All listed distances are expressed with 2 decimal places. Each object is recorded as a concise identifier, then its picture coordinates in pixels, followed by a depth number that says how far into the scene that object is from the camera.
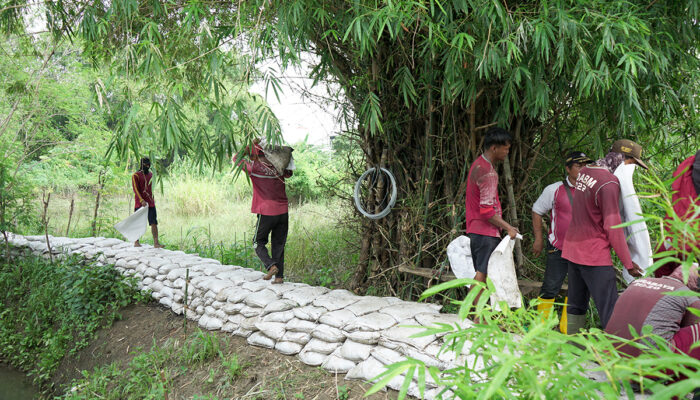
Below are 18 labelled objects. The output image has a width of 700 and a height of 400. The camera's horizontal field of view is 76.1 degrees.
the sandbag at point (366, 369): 2.88
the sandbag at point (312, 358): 3.19
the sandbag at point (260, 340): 3.55
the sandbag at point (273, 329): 3.54
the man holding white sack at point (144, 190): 6.20
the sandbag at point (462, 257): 3.39
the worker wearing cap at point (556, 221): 3.08
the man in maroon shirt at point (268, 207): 4.16
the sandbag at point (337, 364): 3.04
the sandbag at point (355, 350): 3.01
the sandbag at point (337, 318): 3.27
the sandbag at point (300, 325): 3.40
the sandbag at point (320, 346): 3.21
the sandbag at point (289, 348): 3.38
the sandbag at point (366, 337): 3.04
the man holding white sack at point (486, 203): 3.13
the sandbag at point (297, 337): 3.38
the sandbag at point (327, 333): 3.21
